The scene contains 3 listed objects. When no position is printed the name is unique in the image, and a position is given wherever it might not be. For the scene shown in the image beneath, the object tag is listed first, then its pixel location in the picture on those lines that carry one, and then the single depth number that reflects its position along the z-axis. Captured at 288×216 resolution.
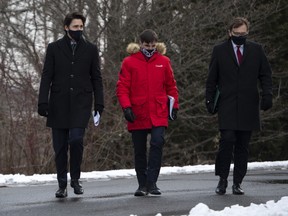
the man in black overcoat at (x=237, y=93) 18.00
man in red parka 17.73
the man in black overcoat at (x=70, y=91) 17.53
